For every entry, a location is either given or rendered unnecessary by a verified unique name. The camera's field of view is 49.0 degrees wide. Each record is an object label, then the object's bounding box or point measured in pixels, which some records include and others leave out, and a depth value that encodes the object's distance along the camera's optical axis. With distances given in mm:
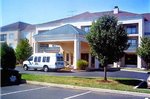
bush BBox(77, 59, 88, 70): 19916
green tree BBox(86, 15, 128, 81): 11995
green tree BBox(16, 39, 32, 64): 28009
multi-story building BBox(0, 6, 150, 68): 20914
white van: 18075
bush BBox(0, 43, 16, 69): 11448
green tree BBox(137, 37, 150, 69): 24097
